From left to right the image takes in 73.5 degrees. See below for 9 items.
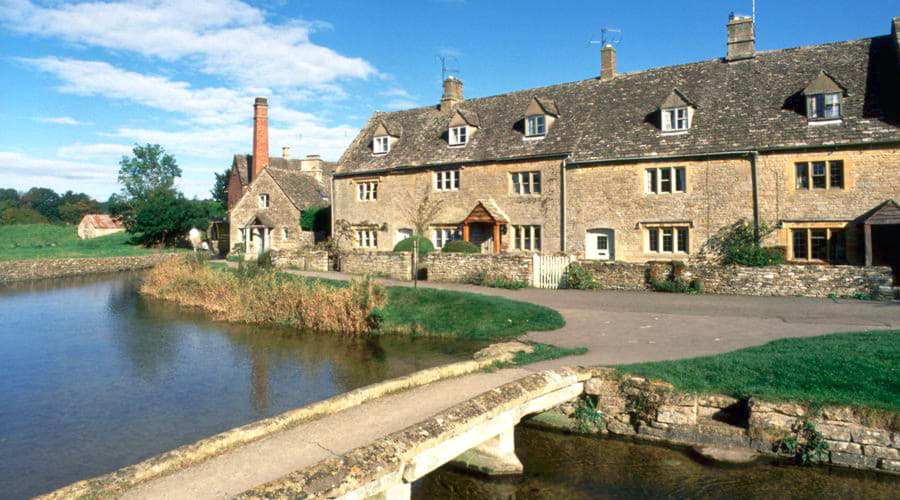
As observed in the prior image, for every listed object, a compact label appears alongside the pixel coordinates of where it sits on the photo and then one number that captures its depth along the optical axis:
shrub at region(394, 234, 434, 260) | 31.59
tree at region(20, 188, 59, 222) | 135.88
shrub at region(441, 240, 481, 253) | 29.81
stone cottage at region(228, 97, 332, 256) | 41.91
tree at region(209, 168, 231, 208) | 81.88
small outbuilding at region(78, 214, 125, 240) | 71.75
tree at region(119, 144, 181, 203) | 85.82
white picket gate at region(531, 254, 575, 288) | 24.61
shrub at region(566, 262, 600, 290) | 24.12
